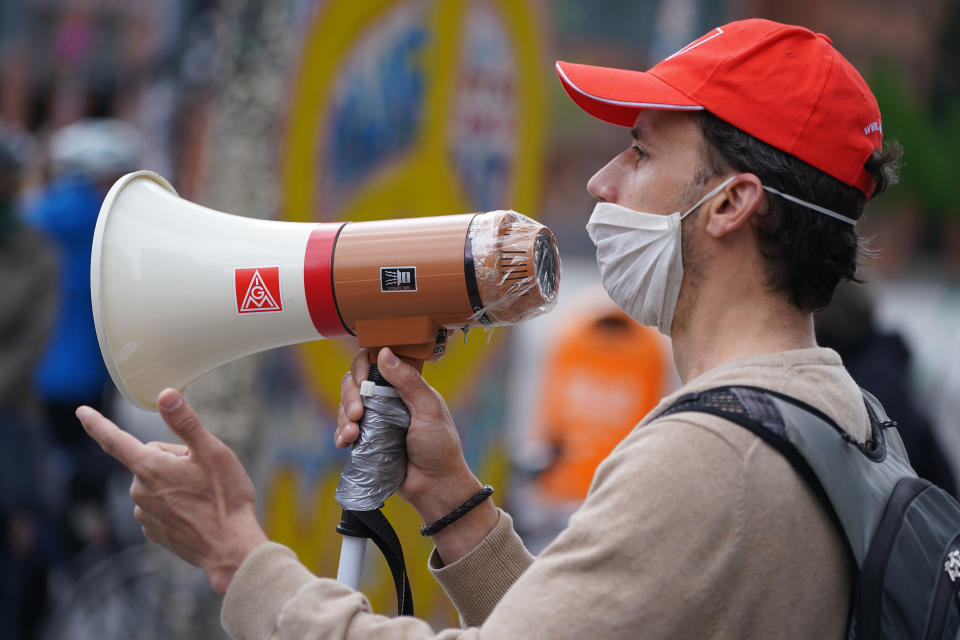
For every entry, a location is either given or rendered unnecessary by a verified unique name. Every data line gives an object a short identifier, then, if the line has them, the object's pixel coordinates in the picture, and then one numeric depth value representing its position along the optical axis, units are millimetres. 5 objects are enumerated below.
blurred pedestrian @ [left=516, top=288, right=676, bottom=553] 12172
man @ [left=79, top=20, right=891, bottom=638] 2971
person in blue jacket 11891
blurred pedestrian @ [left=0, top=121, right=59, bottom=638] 9547
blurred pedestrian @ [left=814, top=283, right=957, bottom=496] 7508
